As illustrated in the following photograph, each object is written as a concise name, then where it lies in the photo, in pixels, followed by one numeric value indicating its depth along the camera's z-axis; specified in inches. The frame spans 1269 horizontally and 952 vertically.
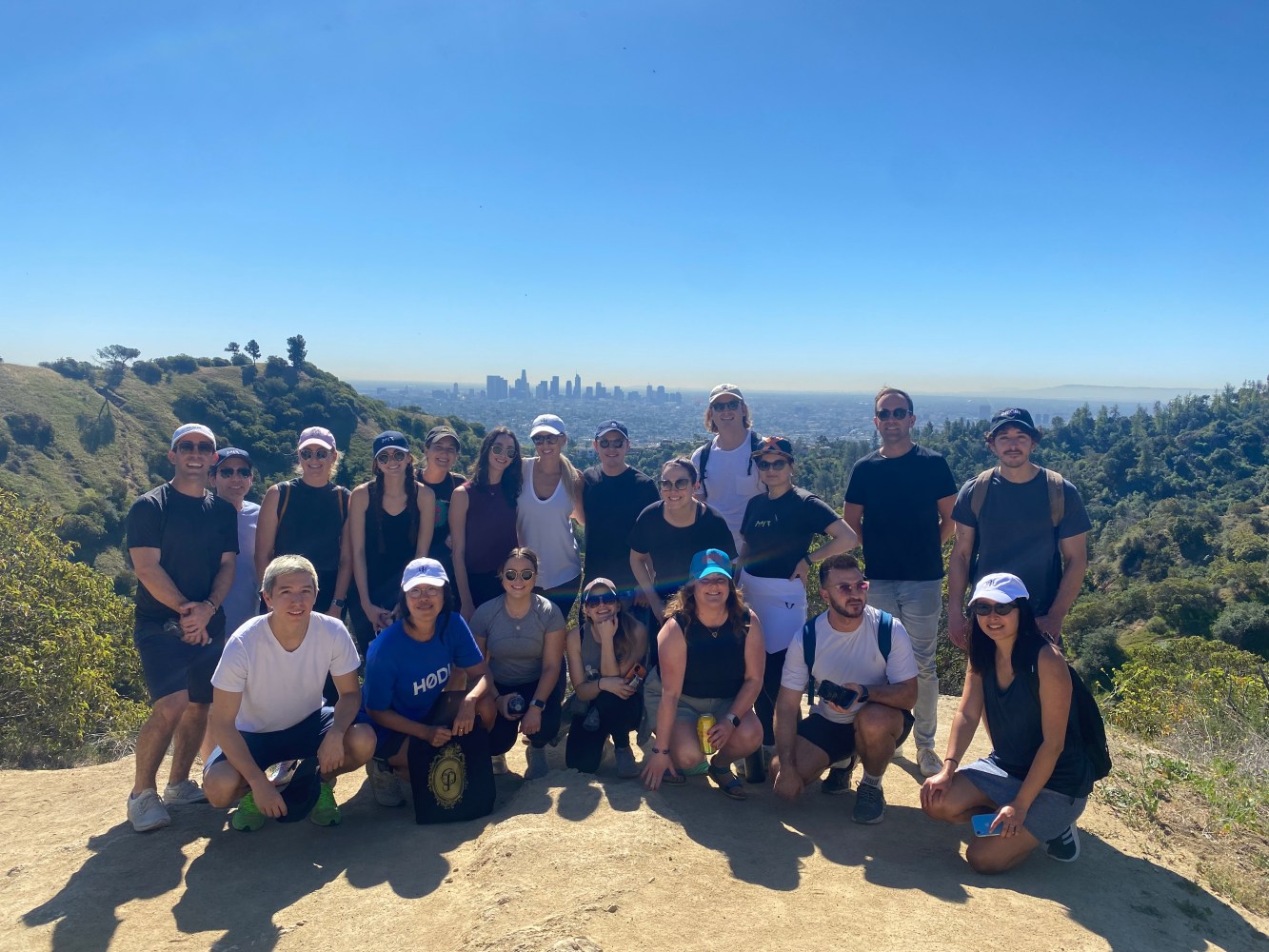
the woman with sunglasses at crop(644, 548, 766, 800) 184.1
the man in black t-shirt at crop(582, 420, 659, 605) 225.8
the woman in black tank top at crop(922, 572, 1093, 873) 151.6
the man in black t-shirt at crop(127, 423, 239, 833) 183.0
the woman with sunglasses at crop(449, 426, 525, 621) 224.7
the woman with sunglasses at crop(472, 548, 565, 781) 197.5
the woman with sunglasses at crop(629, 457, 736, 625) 202.7
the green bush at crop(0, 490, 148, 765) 297.4
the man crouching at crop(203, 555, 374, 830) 162.9
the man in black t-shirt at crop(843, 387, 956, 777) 205.5
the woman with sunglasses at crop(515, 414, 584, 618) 227.8
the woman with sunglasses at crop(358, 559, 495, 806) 180.4
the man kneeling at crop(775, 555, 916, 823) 176.7
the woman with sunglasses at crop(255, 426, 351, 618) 208.5
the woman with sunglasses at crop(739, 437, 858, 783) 200.2
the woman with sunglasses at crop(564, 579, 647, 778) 198.2
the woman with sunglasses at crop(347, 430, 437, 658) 214.7
